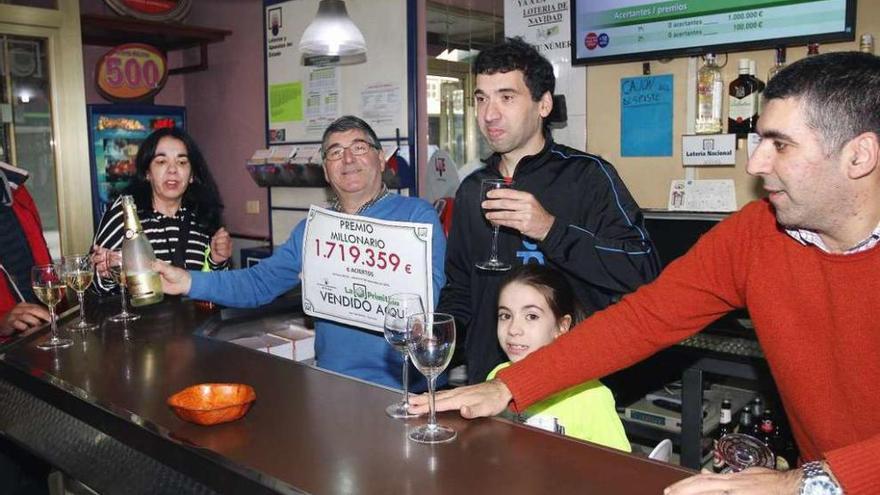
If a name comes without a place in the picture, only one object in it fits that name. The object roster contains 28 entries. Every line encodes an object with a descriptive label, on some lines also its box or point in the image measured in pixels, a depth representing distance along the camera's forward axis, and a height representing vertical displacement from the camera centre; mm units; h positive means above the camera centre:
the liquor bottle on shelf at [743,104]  3320 +276
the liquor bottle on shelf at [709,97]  3445 +322
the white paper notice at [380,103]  5047 +474
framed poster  6371 +268
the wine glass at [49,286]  2193 -338
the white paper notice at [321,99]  5531 +555
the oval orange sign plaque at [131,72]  6105 +878
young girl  2068 -414
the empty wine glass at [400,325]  1464 -316
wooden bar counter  1261 -536
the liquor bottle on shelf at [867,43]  2930 +482
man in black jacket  2074 -155
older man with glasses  2527 -352
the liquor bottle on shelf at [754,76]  3305 +399
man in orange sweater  1380 -291
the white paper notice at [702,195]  3473 -153
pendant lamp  4203 +805
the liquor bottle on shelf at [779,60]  3234 +460
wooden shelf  5742 +1202
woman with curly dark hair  3068 -156
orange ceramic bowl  1520 -500
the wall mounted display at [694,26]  3062 +640
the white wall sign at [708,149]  3426 +69
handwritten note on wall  3656 +253
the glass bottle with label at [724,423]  2938 -1121
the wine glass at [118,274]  2400 -332
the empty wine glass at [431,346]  1425 -351
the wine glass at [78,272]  2276 -308
